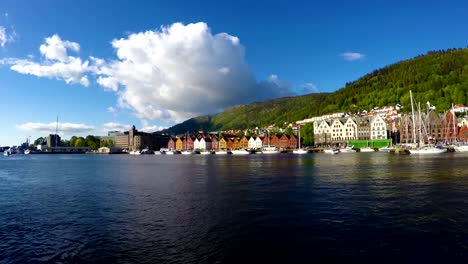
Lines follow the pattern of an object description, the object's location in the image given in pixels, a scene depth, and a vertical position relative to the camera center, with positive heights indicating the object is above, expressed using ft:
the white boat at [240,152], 578.08 -8.97
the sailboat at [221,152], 637.80 -9.50
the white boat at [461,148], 374.47 -4.64
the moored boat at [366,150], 481.46 -6.88
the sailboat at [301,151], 499.51 -7.43
